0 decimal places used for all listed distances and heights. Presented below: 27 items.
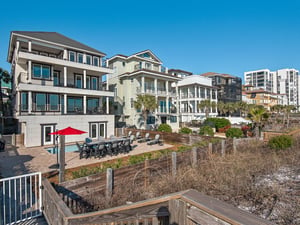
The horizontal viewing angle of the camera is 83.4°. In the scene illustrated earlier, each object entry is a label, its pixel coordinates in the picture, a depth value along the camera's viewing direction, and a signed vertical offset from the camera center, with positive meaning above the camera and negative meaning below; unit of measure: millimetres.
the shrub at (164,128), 20016 -1912
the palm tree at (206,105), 33031 +1367
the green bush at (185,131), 18559 -2097
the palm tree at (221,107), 38625 +1136
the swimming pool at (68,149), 14267 -3209
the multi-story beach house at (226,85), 47969 +7703
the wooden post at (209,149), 9096 -2080
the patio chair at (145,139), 16720 -2695
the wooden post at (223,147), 10187 -2156
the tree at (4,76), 27109 +5972
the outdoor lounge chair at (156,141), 15438 -2718
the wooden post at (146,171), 6748 -2405
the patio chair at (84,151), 11055 -2557
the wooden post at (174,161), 7538 -2205
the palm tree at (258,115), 16633 -322
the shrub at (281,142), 9625 -1757
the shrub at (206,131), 18156 -2066
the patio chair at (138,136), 17734 -2507
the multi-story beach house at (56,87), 16062 +2605
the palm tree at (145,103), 22506 +1219
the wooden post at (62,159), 6438 -1860
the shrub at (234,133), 16625 -2091
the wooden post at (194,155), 8477 -2173
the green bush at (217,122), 25112 -1577
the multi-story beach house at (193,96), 35469 +3562
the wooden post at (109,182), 5724 -2381
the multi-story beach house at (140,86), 26531 +4357
